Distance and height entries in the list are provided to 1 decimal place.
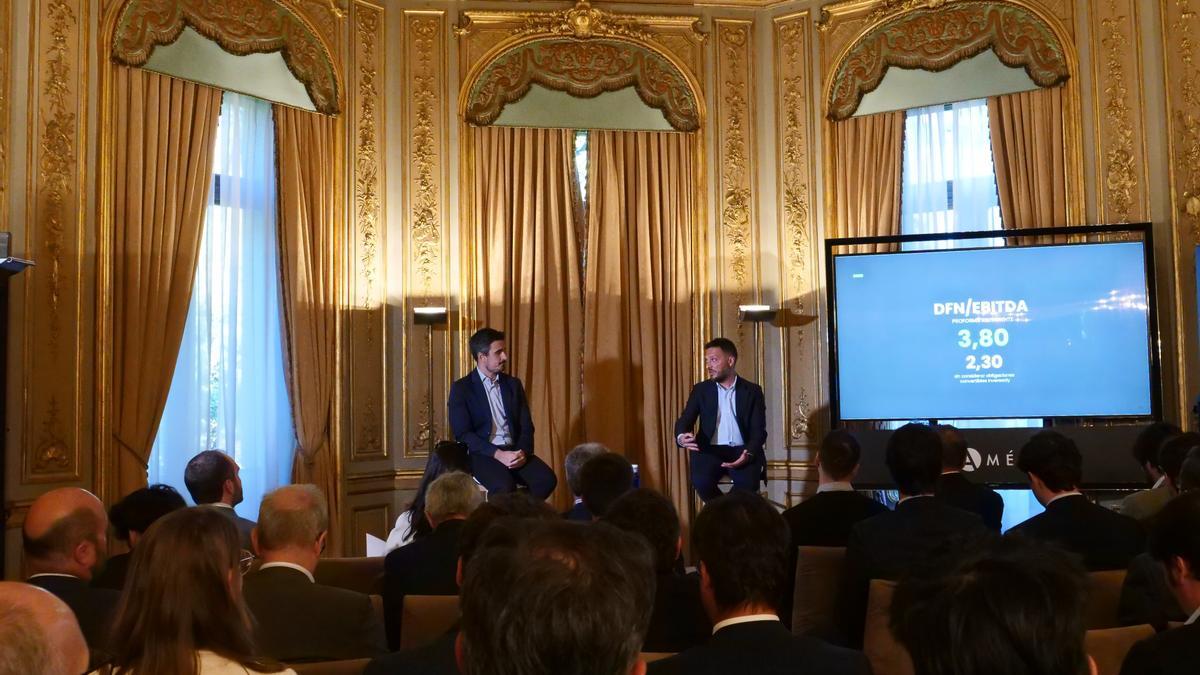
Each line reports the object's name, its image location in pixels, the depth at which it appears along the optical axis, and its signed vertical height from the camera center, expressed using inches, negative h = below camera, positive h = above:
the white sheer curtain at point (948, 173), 325.4 +55.8
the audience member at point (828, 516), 165.8 -20.4
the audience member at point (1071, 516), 142.8 -18.6
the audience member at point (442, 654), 85.5 -20.2
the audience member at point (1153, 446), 189.5 -13.2
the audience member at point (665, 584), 119.0 -21.5
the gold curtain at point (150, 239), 266.4 +35.0
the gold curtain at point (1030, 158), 309.3 +56.7
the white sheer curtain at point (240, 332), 291.4 +13.8
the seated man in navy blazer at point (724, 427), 289.0 -13.1
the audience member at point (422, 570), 143.6 -23.3
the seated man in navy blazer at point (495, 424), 275.6 -10.7
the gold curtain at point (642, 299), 338.3 +22.6
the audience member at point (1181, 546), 91.4 -14.3
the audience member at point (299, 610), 110.2 -21.6
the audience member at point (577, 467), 183.6 -15.4
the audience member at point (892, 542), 137.7 -20.2
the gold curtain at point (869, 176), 332.8 +56.3
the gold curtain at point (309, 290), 310.0 +25.3
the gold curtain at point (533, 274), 336.8 +30.4
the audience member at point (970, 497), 181.3 -19.8
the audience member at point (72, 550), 110.9 -16.5
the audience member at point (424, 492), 178.1 -18.8
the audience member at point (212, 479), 175.6 -14.1
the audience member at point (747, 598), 84.4 -17.3
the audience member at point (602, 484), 163.8 -14.9
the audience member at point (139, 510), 143.7 -15.2
